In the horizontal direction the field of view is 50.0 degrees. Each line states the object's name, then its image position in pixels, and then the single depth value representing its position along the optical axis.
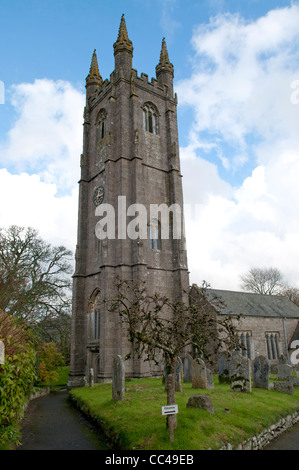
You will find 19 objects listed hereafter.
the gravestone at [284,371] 14.39
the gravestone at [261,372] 13.98
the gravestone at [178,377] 12.53
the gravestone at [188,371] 15.75
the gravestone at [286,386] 13.82
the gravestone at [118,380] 11.41
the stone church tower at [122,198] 19.38
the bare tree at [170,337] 7.54
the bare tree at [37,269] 23.19
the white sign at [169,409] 6.92
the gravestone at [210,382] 13.22
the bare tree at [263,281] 48.91
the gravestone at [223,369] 15.68
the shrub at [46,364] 22.55
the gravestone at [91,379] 17.02
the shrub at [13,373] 6.52
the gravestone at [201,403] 8.90
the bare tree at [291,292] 51.44
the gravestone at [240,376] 12.78
